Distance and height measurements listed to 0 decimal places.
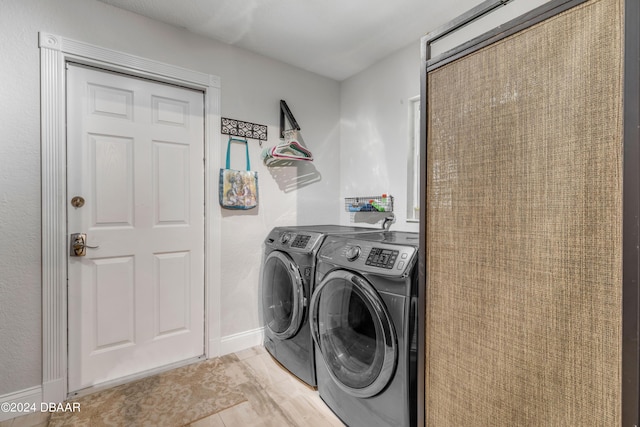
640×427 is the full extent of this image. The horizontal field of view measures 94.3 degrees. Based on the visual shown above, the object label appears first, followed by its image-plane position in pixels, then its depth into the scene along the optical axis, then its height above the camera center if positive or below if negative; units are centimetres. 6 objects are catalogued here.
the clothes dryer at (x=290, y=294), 187 -59
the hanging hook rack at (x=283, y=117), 251 +79
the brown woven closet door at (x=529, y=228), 72 -5
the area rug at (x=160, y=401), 160 -113
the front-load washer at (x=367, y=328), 125 -58
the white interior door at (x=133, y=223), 183 -10
